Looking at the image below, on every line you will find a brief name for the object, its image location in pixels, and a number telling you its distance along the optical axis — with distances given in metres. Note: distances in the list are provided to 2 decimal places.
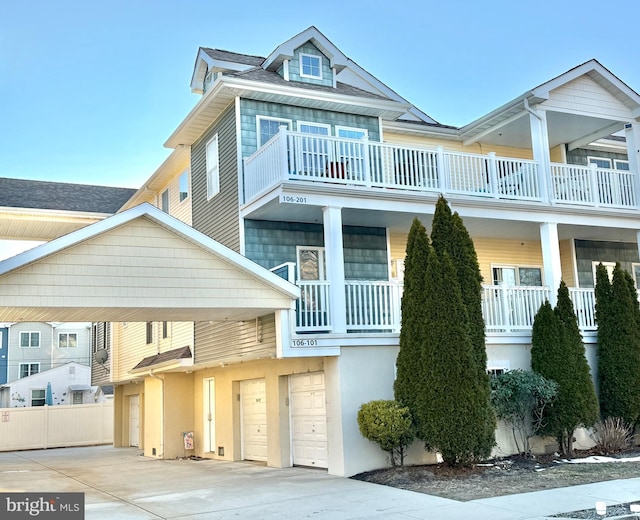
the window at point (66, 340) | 52.25
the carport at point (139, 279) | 11.84
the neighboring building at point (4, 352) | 49.94
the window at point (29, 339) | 51.09
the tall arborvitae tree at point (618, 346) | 15.95
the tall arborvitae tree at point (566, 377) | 15.09
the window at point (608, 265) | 20.61
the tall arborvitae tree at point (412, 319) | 13.66
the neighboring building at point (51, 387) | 45.56
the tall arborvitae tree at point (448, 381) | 13.05
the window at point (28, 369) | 50.44
